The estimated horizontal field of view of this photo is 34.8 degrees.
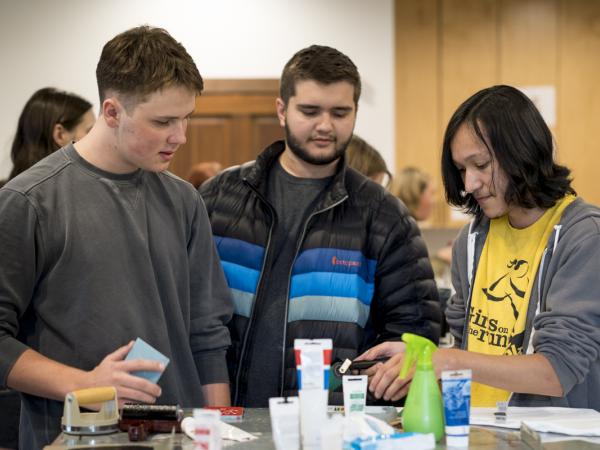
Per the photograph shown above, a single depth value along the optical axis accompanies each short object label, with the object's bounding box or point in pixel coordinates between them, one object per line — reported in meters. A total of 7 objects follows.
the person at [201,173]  4.80
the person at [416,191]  5.68
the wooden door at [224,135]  6.52
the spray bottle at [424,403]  1.84
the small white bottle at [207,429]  1.69
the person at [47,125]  3.44
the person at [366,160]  3.55
